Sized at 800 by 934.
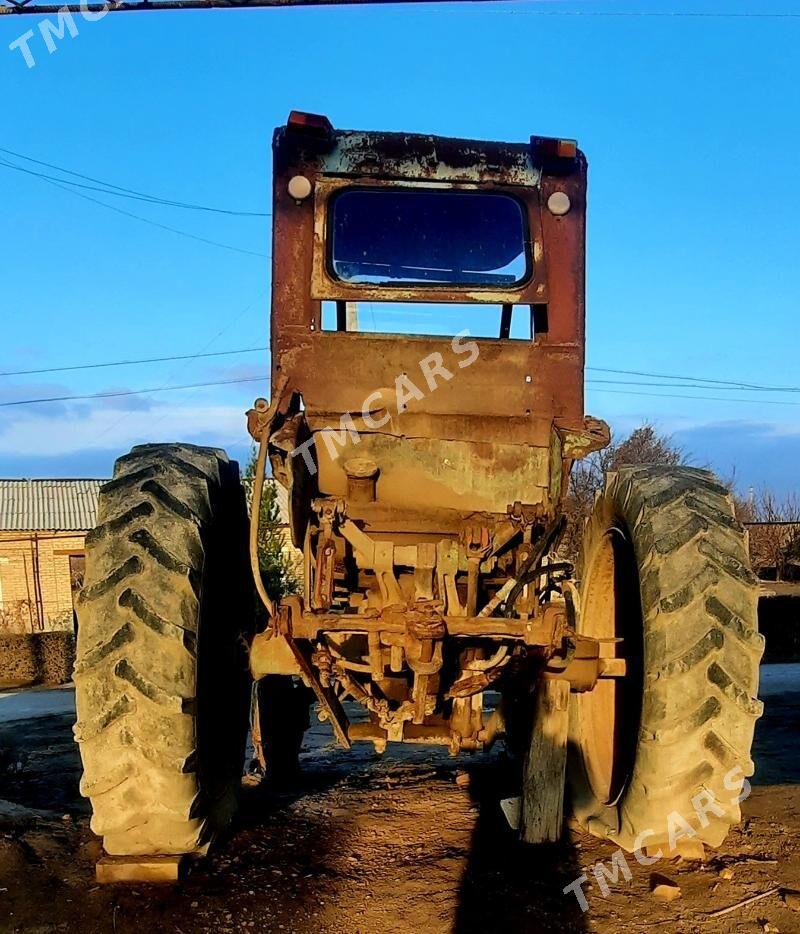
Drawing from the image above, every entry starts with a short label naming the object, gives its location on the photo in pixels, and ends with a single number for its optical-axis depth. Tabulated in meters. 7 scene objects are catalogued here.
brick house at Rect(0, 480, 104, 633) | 26.52
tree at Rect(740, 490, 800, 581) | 22.28
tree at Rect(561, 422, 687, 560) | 21.16
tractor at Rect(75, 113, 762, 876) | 3.10
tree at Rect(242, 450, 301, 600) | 16.89
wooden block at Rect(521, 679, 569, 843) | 3.91
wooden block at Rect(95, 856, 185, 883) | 3.27
